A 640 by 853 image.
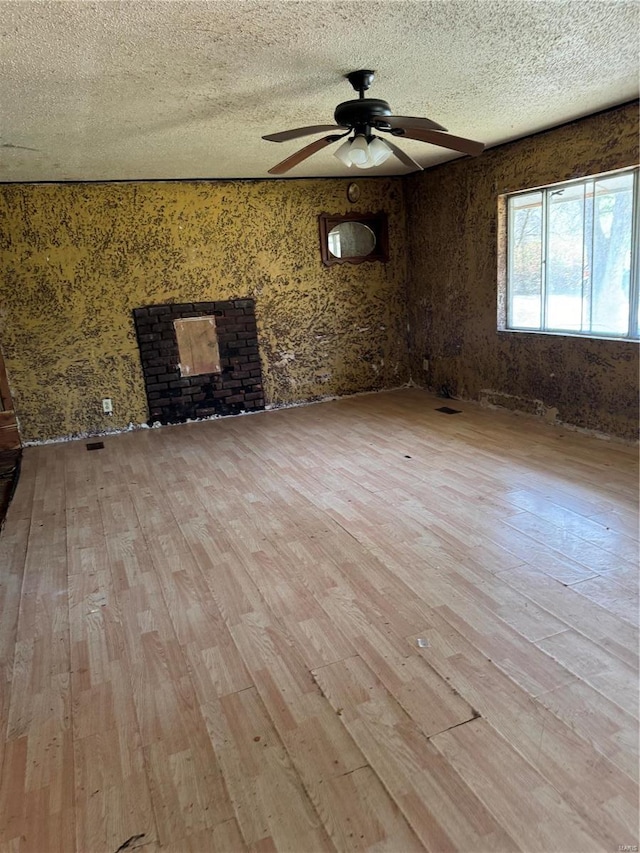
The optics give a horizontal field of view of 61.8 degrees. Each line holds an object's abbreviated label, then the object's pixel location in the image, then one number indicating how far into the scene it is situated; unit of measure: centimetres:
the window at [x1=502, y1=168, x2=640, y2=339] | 373
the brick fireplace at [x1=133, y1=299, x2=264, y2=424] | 530
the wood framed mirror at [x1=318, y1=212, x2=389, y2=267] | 573
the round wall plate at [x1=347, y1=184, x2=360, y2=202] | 571
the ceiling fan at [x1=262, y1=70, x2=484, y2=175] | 259
